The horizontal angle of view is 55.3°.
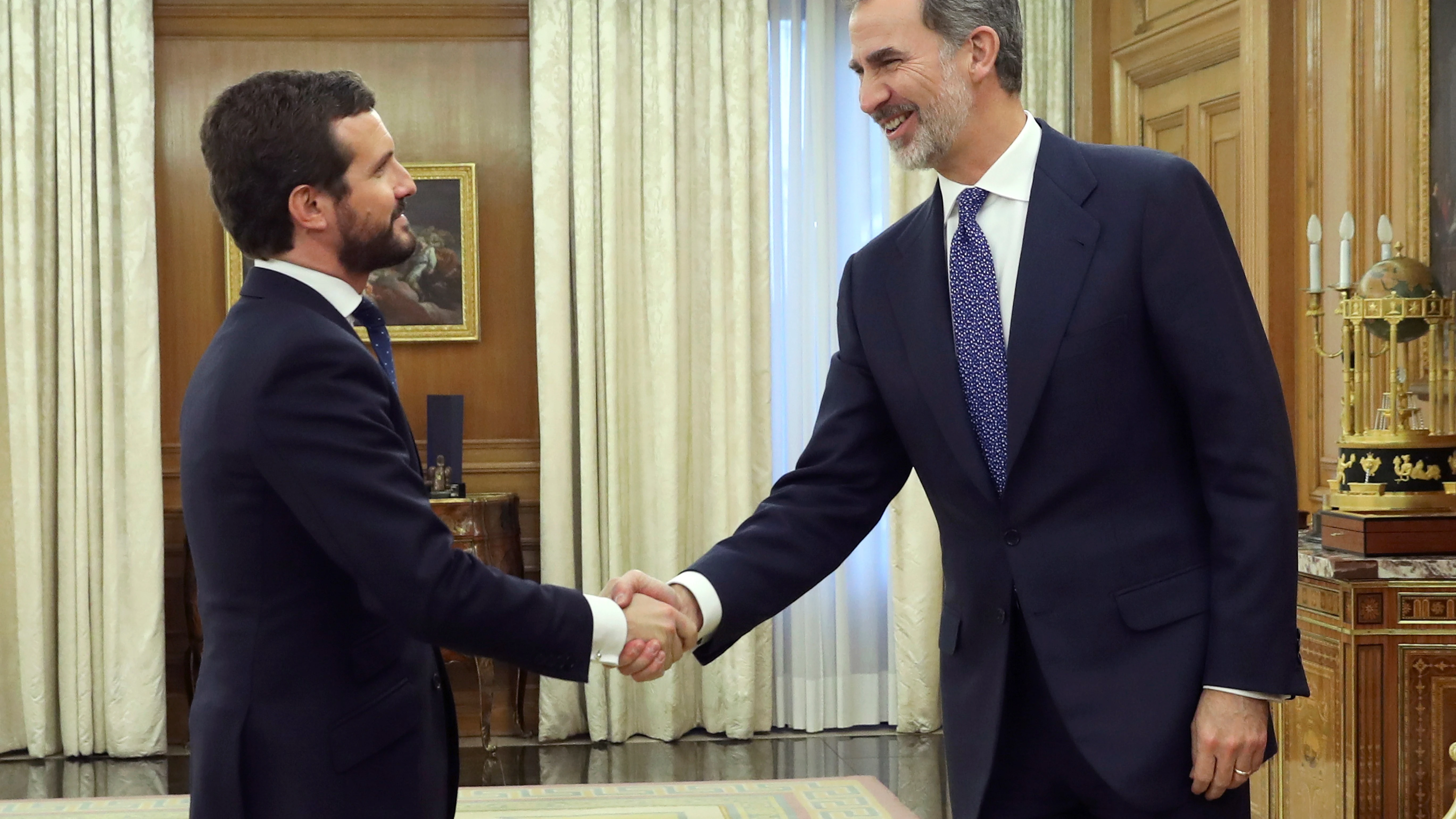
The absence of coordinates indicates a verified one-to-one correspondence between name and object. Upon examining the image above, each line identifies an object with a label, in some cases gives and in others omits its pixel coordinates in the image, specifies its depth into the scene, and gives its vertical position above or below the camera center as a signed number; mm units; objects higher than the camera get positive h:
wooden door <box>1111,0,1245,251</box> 5141 +1209
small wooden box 3303 -345
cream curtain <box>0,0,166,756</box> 5520 +112
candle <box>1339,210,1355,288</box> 3566 +388
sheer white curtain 5996 +567
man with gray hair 1748 -82
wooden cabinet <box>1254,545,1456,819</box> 3186 -683
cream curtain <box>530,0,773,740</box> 5750 +400
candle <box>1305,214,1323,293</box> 3609 +367
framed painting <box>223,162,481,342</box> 5914 +544
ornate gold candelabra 3438 +2
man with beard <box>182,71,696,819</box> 1820 -166
